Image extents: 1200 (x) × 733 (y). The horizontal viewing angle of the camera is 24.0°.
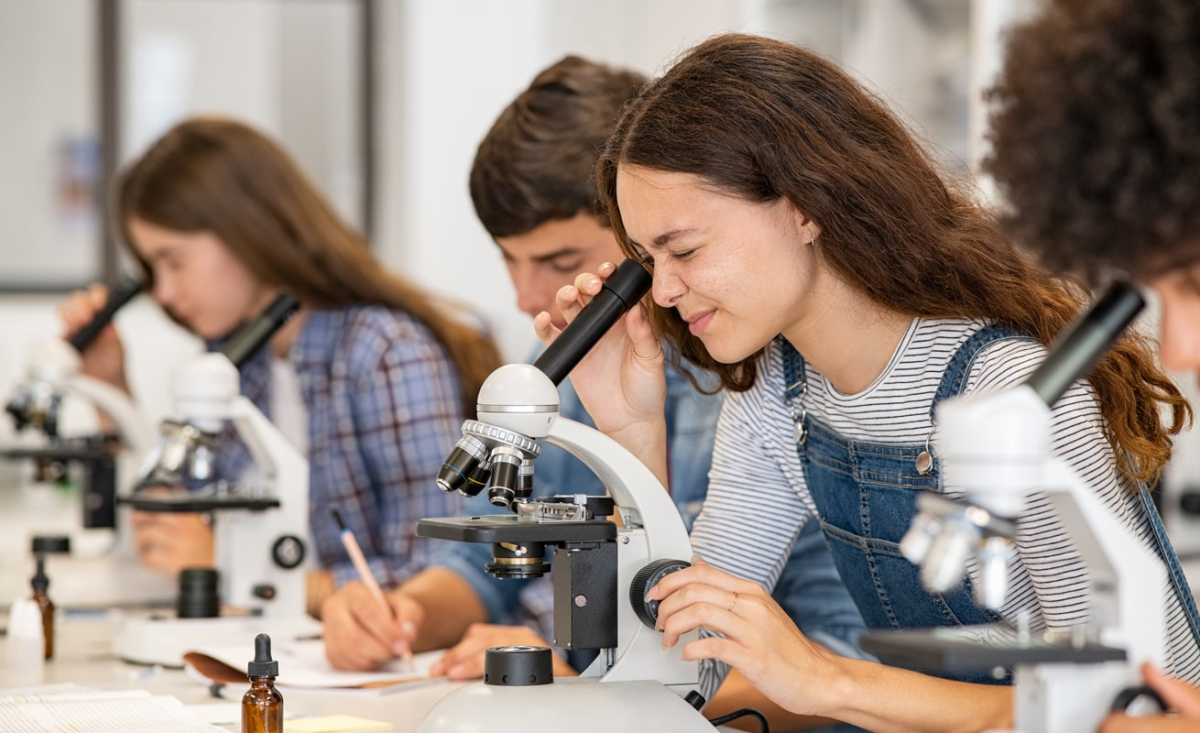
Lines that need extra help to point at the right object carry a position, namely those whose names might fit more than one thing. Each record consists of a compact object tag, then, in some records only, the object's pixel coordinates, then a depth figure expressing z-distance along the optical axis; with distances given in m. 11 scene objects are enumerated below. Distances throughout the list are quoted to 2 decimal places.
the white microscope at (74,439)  2.98
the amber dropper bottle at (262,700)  2.06
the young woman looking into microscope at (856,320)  1.99
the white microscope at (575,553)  2.00
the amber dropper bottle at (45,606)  2.49
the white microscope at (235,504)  2.49
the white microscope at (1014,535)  1.73
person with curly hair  1.71
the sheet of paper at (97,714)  2.09
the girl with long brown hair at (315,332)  2.94
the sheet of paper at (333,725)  2.10
